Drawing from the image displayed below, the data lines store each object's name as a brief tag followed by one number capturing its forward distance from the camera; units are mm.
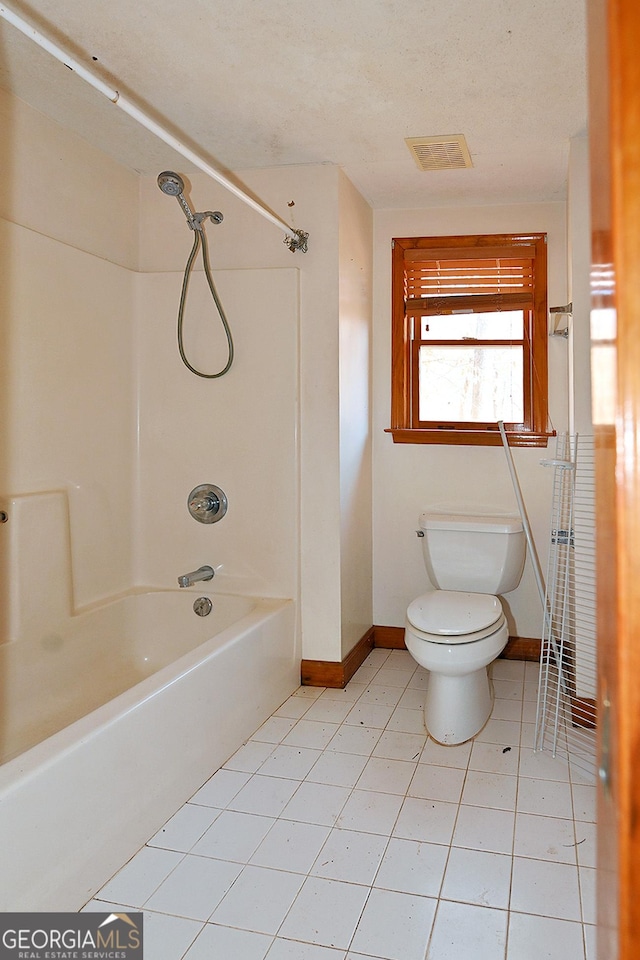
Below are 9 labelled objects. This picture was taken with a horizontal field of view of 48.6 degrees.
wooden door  511
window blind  3439
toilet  2549
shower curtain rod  1438
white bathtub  1578
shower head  2305
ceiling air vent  2721
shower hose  2806
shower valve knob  3088
